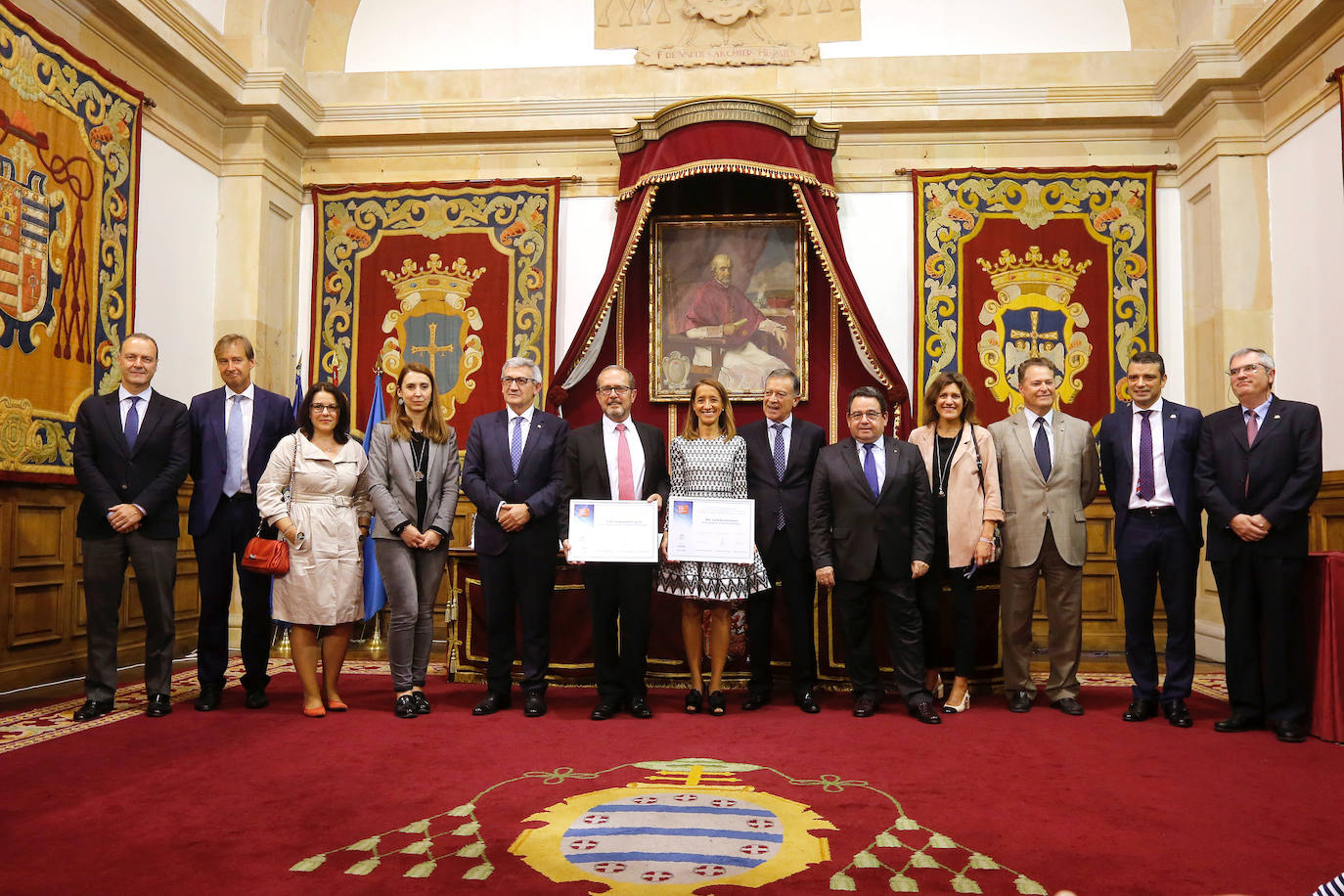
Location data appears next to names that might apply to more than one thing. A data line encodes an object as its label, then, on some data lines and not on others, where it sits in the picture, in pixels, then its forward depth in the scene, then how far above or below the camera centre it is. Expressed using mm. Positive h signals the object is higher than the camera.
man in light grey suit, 4516 -189
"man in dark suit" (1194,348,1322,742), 3988 -168
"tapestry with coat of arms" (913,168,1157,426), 6801 +1512
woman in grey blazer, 4332 -100
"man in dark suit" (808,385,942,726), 4355 -215
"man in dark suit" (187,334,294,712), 4441 -68
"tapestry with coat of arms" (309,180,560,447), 7113 +1510
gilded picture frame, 6965 +1373
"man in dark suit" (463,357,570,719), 4324 -132
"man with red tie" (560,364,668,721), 4305 -21
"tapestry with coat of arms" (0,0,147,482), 4840 +1383
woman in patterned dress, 4289 -20
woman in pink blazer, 4430 -66
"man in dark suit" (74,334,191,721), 4207 -76
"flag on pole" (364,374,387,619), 5965 -625
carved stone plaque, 7168 +3454
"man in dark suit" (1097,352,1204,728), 4309 -142
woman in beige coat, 4164 -180
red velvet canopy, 6344 +1913
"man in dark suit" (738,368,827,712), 4508 -186
